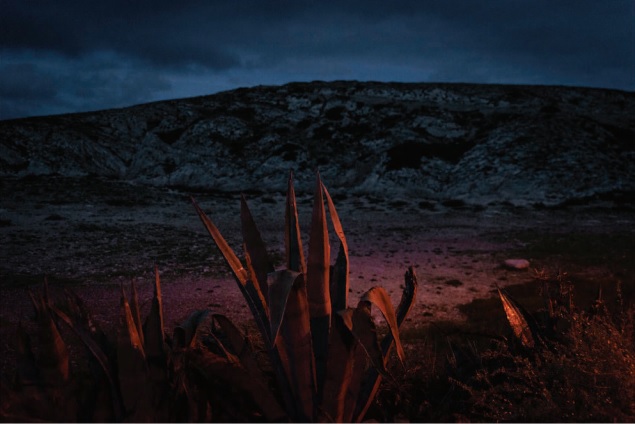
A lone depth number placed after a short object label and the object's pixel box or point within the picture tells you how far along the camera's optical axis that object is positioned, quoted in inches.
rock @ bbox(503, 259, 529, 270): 397.7
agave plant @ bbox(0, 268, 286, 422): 81.6
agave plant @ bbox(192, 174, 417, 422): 81.2
